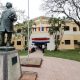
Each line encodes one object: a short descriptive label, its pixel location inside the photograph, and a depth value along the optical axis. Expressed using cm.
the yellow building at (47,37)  1887
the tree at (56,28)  1698
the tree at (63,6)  1378
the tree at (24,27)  1809
